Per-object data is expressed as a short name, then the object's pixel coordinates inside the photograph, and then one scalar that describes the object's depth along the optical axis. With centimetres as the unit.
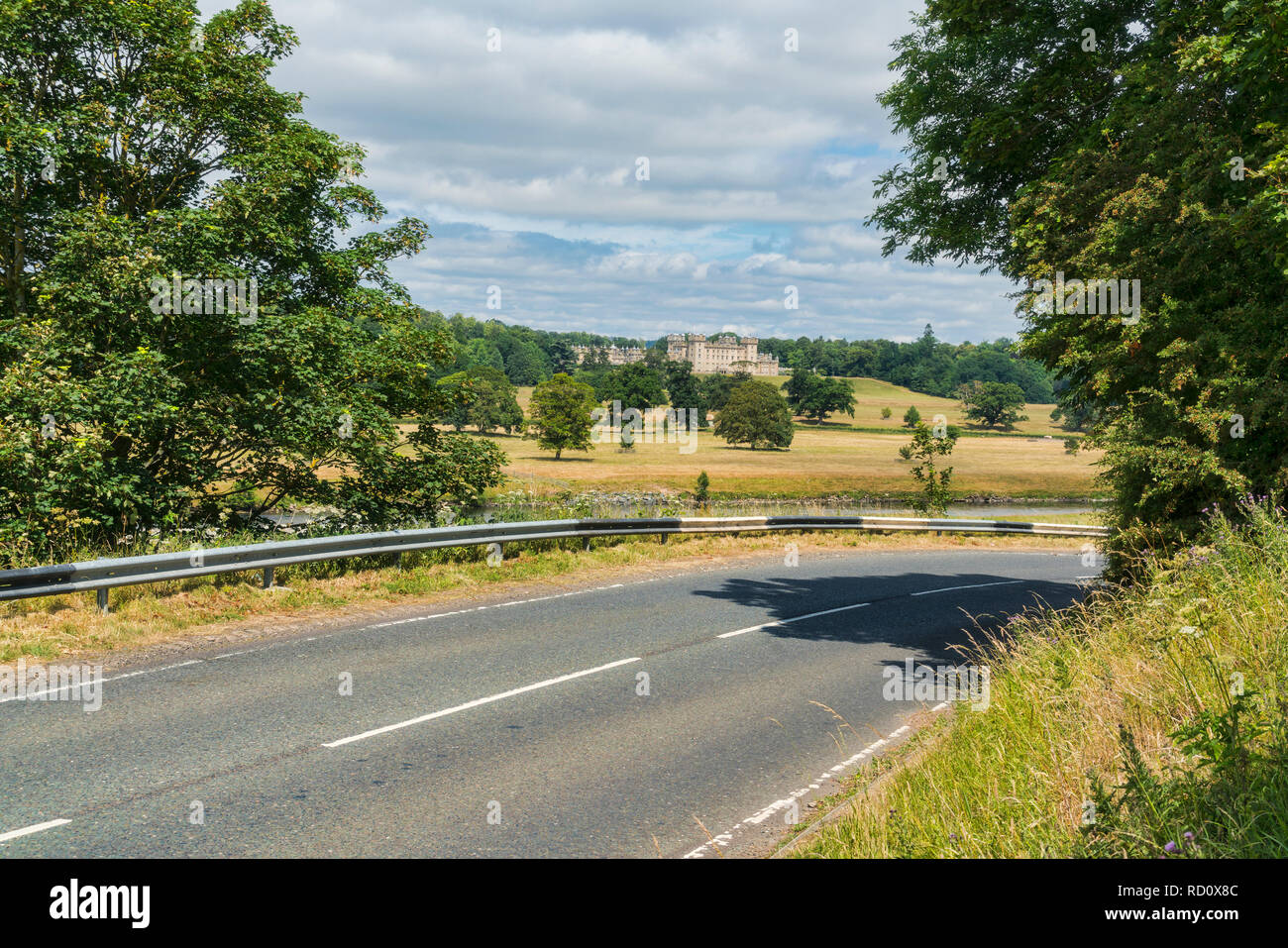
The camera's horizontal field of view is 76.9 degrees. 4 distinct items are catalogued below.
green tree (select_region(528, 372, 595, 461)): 9219
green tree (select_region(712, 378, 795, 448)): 10469
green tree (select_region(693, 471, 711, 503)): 5822
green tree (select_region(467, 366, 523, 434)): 10519
